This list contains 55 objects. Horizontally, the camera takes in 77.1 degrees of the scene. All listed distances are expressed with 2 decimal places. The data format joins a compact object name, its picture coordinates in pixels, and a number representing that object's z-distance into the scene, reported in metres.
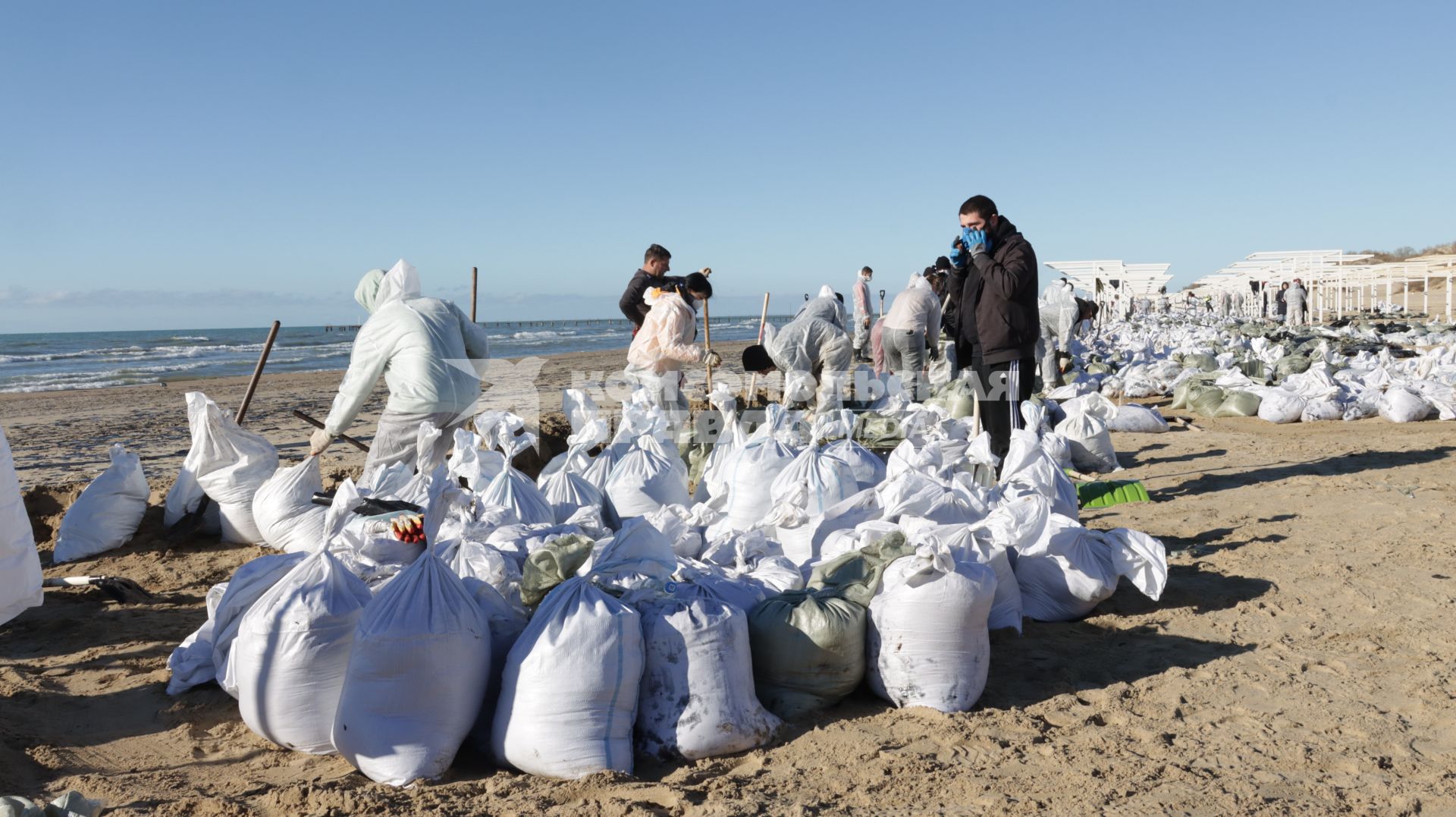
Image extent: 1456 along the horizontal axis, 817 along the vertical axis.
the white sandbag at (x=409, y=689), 2.04
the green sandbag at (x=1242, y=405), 8.03
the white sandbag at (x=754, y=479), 3.84
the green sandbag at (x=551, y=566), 2.63
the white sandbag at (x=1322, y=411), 7.61
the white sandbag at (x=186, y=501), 4.45
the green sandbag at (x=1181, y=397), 8.67
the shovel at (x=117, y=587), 3.42
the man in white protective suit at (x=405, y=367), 3.90
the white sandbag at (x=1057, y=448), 5.38
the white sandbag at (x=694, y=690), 2.14
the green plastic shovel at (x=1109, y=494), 4.84
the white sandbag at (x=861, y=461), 3.99
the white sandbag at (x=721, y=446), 4.15
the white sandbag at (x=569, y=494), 3.82
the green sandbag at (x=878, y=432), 5.70
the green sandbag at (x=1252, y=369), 9.72
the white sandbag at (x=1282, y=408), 7.66
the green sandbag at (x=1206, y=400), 8.26
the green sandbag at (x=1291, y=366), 9.68
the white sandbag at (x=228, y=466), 4.26
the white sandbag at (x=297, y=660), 2.18
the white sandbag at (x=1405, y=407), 7.41
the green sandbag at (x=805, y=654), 2.33
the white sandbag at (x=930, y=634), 2.35
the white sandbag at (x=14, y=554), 2.22
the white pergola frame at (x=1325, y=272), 20.92
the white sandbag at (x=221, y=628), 2.54
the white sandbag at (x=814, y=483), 3.52
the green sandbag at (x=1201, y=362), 10.30
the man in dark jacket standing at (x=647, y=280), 5.91
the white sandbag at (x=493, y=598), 2.20
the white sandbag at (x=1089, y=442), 5.80
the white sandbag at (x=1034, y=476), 3.77
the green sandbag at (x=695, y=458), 5.27
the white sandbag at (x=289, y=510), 4.01
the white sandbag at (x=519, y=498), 3.56
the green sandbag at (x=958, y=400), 7.12
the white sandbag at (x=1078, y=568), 3.03
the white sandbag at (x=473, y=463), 4.10
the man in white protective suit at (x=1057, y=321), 9.05
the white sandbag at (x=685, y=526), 3.24
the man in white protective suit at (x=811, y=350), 7.29
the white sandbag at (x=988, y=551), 2.80
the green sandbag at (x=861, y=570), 2.50
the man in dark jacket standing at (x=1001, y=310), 4.57
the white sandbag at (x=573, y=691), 2.02
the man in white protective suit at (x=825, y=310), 7.58
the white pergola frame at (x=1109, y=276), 28.09
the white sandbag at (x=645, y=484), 4.02
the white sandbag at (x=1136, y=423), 7.26
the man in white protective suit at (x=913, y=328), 7.42
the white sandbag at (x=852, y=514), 3.32
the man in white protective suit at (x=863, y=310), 11.17
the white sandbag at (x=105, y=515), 4.25
